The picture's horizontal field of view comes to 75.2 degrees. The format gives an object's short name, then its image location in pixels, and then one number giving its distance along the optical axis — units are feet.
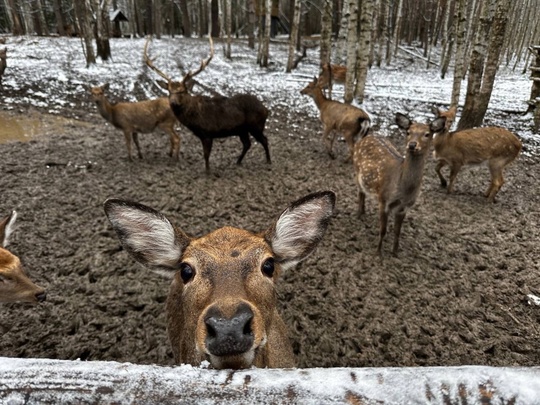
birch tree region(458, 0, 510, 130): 25.00
